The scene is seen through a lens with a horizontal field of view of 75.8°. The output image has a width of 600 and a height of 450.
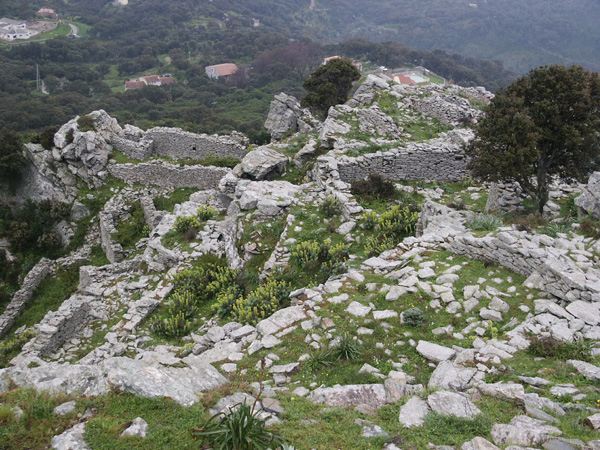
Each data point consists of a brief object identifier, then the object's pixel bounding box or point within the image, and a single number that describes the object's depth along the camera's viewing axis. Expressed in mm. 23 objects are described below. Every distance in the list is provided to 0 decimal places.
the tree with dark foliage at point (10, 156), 25656
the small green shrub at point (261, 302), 10688
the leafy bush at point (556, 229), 10188
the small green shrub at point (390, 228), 12674
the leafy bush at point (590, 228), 9672
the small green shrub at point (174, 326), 12367
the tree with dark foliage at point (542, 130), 11898
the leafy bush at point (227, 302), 12133
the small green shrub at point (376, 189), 16312
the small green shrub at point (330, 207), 15234
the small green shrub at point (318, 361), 7746
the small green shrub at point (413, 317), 8492
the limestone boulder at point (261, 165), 20000
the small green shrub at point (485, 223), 11086
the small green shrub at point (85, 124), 27844
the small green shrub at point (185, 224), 17312
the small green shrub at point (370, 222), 14023
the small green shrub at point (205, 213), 18094
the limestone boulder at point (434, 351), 7432
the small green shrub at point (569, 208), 11988
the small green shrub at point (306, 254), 12703
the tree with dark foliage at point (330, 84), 29484
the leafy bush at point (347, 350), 7814
